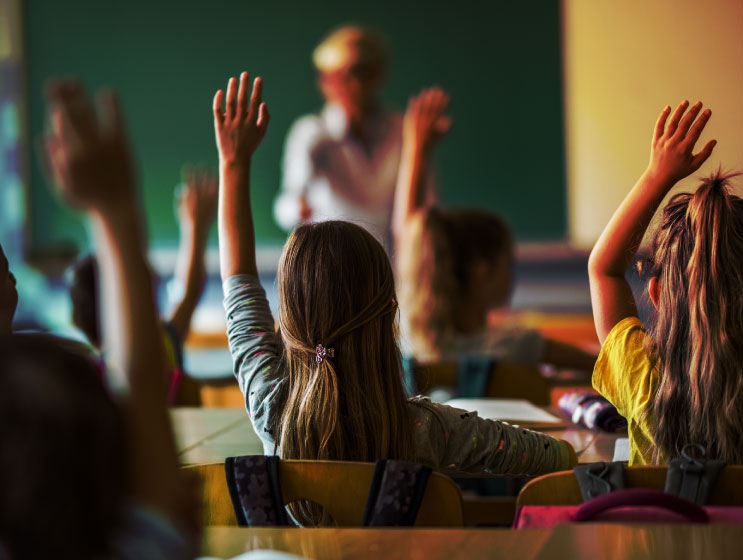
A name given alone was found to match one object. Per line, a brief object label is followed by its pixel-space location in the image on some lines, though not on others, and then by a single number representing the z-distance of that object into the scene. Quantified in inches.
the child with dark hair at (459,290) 148.3
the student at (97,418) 62.5
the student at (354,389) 102.4
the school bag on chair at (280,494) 92.1
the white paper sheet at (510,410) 119.7
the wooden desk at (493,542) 83.8
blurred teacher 286.7
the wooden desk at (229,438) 113.5
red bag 87.9
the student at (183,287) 141.2
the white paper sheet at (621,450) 110.0
